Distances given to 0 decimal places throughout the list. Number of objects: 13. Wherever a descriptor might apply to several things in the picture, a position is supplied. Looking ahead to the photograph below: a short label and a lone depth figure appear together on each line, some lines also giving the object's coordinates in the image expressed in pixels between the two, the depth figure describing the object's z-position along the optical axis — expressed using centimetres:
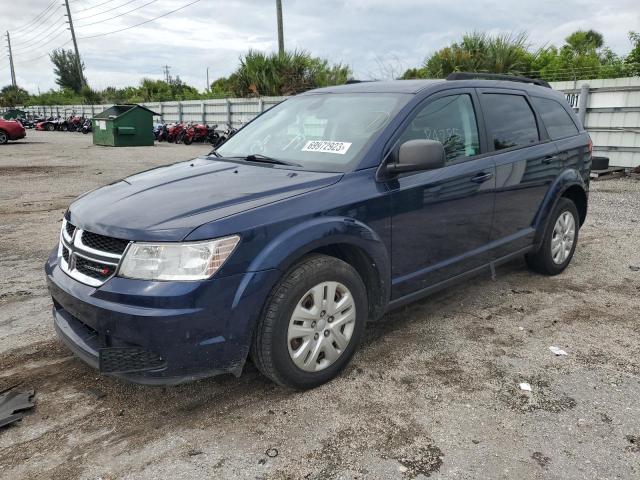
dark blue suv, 246
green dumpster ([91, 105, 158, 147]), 2189
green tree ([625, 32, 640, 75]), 1486
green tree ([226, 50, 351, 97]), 2280
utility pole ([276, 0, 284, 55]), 2475
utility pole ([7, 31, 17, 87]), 7462
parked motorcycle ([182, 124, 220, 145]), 2320
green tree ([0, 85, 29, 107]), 6506
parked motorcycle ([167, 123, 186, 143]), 2394
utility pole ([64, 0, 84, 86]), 5262
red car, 2212
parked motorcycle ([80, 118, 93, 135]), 3341
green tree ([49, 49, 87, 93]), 6944
